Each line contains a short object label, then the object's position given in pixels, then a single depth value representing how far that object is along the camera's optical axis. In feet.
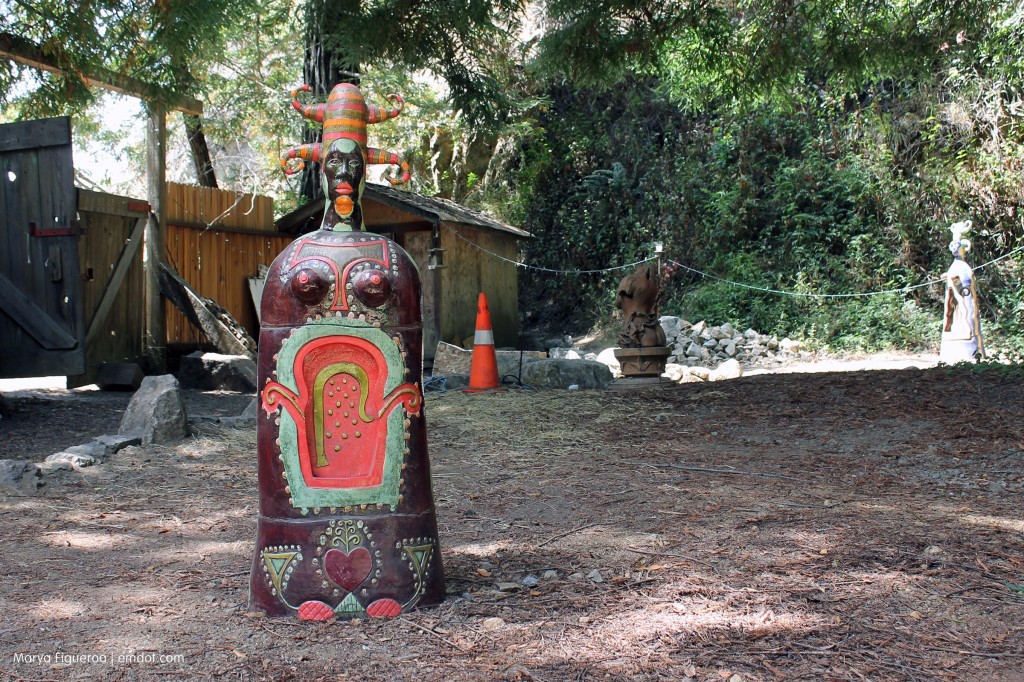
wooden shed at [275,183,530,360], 37.58
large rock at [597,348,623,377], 35.78
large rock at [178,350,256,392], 28.86
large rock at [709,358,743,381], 33.42
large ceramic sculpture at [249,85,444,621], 8.73
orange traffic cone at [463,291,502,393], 26.88
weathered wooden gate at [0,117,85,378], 22.02
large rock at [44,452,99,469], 15.85
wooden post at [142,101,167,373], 30.45
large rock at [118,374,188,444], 18.26
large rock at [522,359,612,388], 27.68
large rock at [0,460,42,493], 14.44
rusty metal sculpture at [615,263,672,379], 27.12
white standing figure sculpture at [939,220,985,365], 33.97
